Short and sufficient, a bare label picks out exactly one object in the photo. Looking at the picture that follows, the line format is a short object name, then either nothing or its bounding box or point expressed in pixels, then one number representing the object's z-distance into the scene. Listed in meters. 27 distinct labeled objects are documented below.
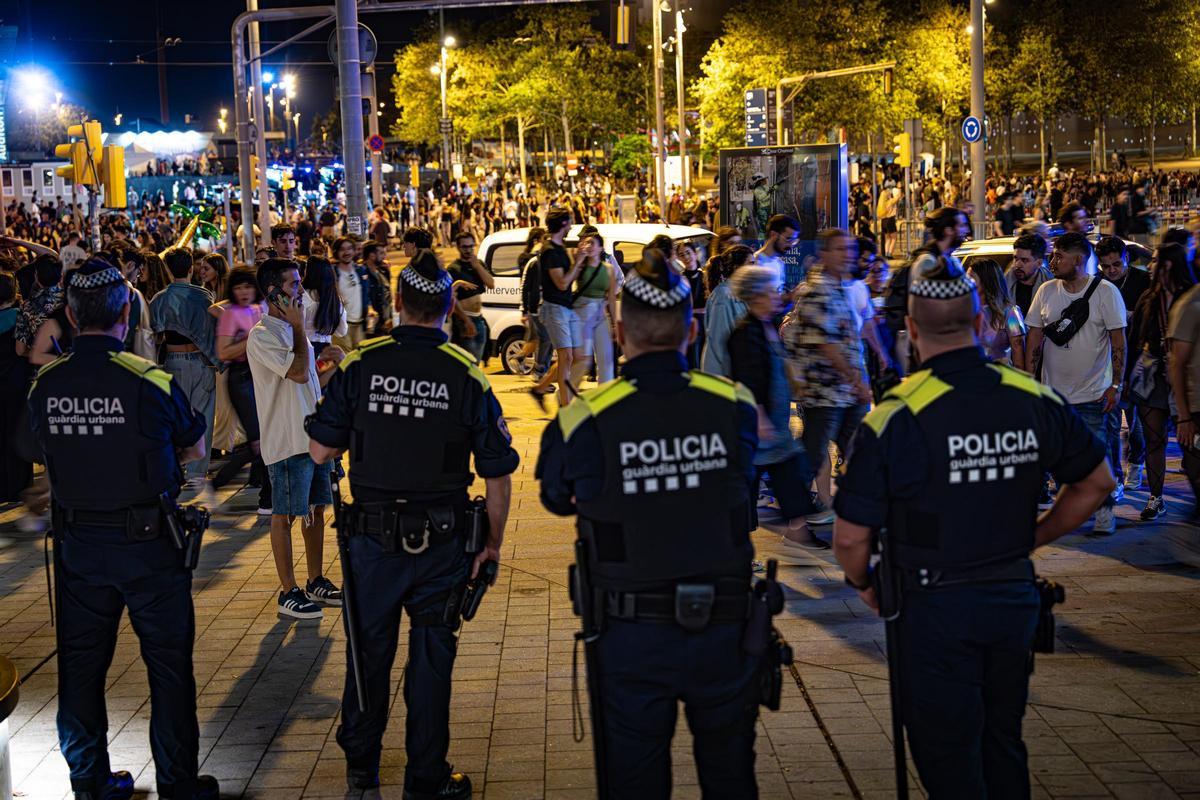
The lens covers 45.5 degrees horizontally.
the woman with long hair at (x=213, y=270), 11.44
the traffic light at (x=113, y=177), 20.73
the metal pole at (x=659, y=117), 39.22
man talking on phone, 7.22
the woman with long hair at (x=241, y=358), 9.03
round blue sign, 24.66
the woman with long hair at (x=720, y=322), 9.12
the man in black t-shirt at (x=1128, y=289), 9.73
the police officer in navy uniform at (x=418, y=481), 5.05
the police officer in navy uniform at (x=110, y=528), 5.04
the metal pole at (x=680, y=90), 47.38
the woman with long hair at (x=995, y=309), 8.80
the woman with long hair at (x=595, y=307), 13.30
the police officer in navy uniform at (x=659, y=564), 3.99
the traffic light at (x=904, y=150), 35.84
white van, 17.08
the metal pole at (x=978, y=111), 24.91
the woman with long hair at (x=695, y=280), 12.24
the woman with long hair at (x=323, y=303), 8.48
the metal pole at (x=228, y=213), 24.42
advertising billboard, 19.66
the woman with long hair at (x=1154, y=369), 8.87
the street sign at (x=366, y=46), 18.43
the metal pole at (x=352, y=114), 17.03
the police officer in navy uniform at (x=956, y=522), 4.05
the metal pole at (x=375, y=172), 37.92
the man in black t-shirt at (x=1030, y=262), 9.95
